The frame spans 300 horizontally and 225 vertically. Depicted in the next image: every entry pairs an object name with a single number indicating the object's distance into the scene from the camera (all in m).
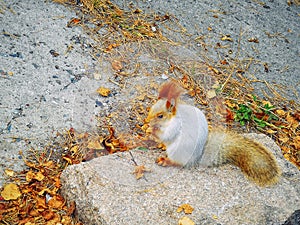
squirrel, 1.88
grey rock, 1.84
